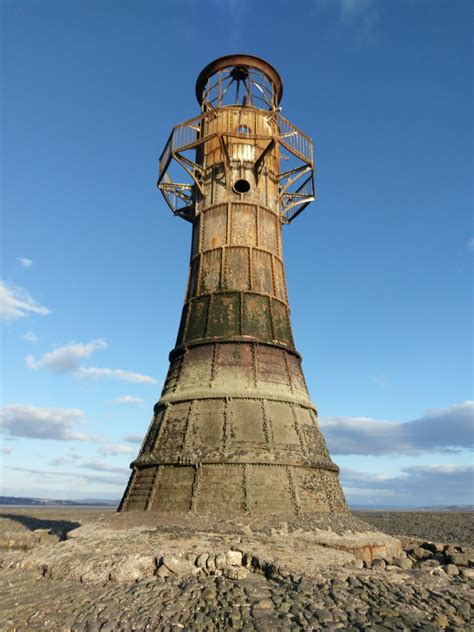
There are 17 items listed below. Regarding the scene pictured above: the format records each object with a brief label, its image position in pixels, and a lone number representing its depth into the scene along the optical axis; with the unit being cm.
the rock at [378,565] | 918
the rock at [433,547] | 1196
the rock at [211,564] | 816
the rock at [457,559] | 1027
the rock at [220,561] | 823
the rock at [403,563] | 945
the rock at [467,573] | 907
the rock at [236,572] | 782
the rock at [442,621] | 605
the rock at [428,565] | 965
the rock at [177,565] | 809
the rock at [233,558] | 838
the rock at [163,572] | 802
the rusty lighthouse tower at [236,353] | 1136
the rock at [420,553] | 1147
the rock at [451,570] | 932
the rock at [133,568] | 796
